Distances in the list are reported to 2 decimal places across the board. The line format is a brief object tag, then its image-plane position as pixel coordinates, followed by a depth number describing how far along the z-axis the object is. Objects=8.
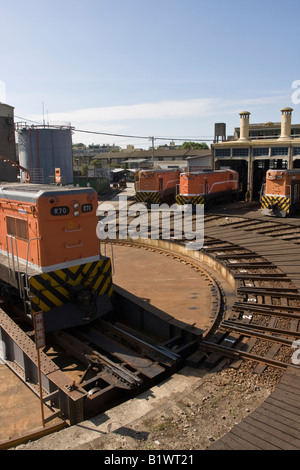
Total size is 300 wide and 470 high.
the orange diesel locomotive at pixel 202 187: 23.50
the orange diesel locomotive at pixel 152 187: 26.45
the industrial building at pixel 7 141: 31.56
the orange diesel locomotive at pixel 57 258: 7.18
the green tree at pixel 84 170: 62.84
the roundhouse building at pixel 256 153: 26.73
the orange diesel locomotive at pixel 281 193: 20.62
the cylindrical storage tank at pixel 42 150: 32.44
